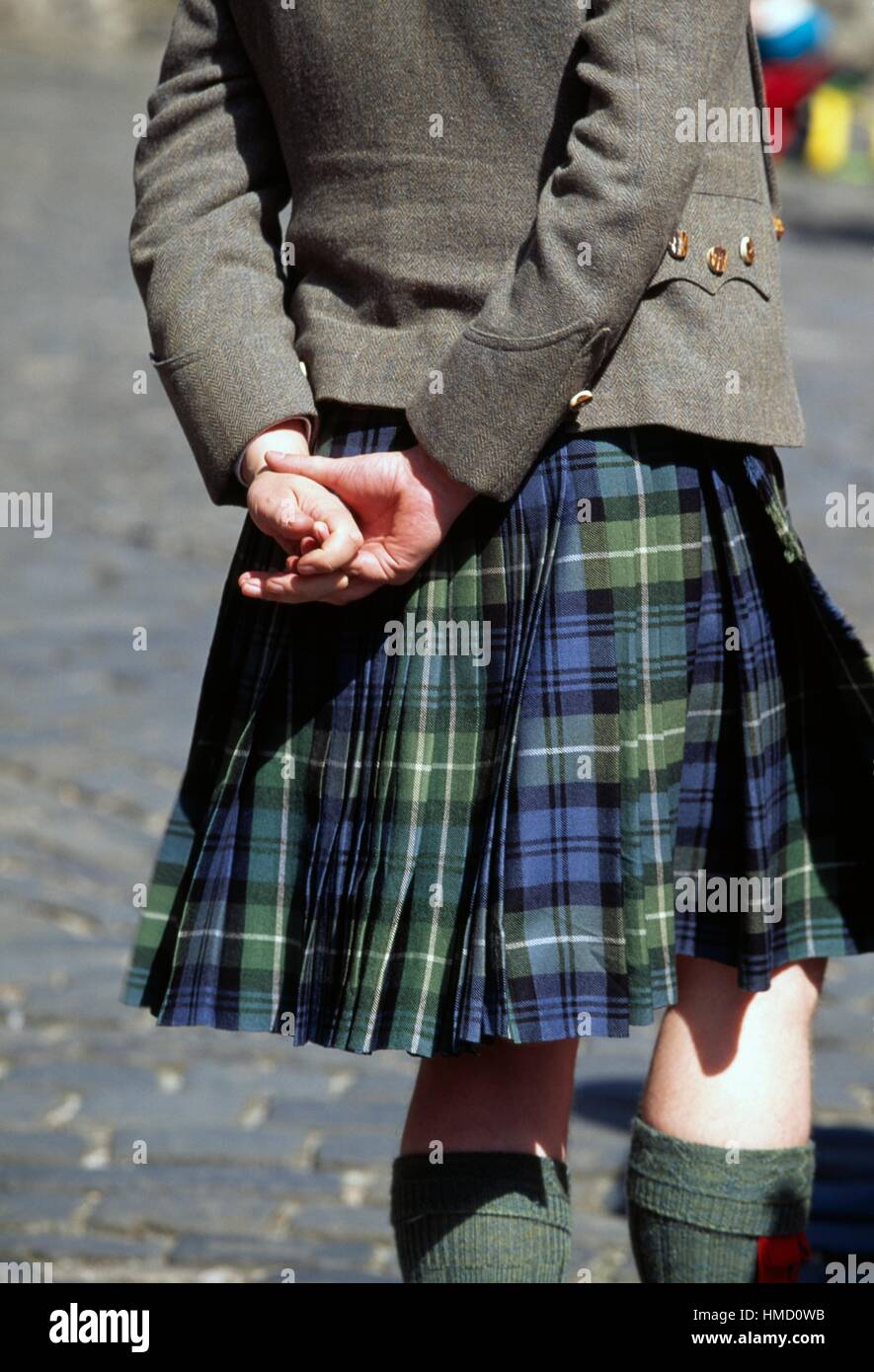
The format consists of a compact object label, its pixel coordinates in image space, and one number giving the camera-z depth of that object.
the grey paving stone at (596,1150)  5.75
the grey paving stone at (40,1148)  5.71
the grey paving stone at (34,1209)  5.35
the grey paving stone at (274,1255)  5.21
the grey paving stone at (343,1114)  5.98
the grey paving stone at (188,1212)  5.39
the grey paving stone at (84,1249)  5.18
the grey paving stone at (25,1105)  5.93
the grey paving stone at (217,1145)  5.77
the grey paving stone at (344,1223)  5.39
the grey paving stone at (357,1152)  5.77
